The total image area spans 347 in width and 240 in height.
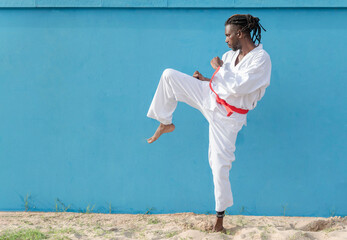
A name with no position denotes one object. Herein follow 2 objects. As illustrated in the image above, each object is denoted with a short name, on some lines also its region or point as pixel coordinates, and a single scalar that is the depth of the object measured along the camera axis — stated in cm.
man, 312
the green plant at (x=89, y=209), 382
